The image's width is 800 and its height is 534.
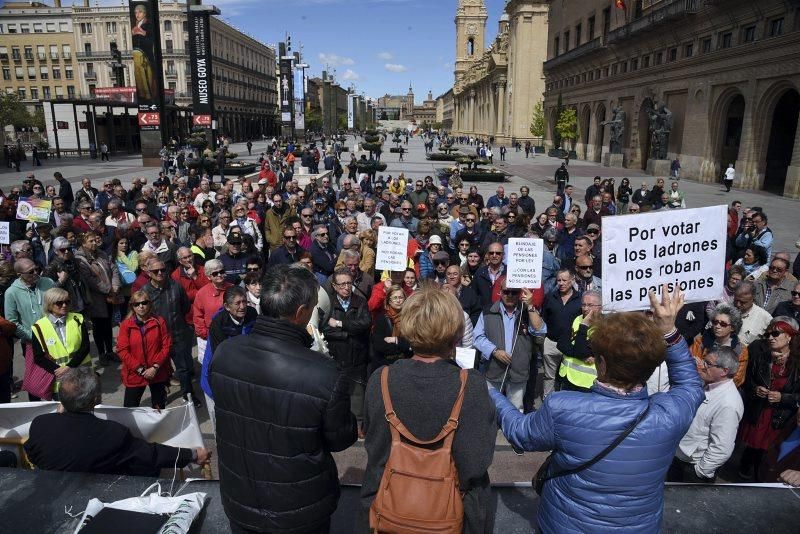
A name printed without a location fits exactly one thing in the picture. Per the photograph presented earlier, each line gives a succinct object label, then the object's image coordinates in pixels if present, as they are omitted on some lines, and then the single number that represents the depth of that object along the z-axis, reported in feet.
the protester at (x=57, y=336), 15.25
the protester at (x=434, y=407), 6.46
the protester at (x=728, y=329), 14.83
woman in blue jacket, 6.50
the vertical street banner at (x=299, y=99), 194.08
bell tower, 400.47
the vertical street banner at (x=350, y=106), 342.64
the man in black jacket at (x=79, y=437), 9.46
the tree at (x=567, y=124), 144.56
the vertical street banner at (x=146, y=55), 103.28
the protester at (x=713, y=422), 12.11
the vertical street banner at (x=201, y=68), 107.24
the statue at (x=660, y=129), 109.09
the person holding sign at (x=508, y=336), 17.26
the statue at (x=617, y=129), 129.70
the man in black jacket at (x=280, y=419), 7.13
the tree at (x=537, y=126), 182.70
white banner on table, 11.17
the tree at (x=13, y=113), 205.17
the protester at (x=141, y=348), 16.22
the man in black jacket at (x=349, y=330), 16.71
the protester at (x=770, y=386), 13.64
